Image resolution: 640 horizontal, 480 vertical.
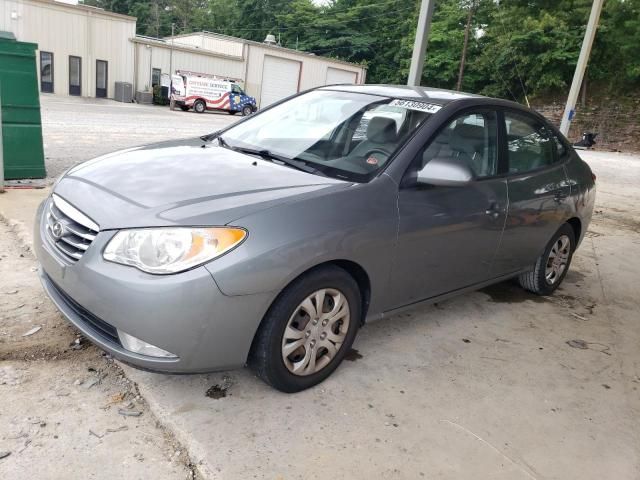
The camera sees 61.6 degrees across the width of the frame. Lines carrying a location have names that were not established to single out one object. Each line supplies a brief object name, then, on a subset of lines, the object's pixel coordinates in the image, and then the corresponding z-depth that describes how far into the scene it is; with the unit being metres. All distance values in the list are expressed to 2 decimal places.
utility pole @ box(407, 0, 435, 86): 7.69
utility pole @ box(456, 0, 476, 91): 37.38
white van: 27.89
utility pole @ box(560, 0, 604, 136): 13.40
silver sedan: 2.29
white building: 27.39
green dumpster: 5.68
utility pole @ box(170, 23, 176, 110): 28.20
